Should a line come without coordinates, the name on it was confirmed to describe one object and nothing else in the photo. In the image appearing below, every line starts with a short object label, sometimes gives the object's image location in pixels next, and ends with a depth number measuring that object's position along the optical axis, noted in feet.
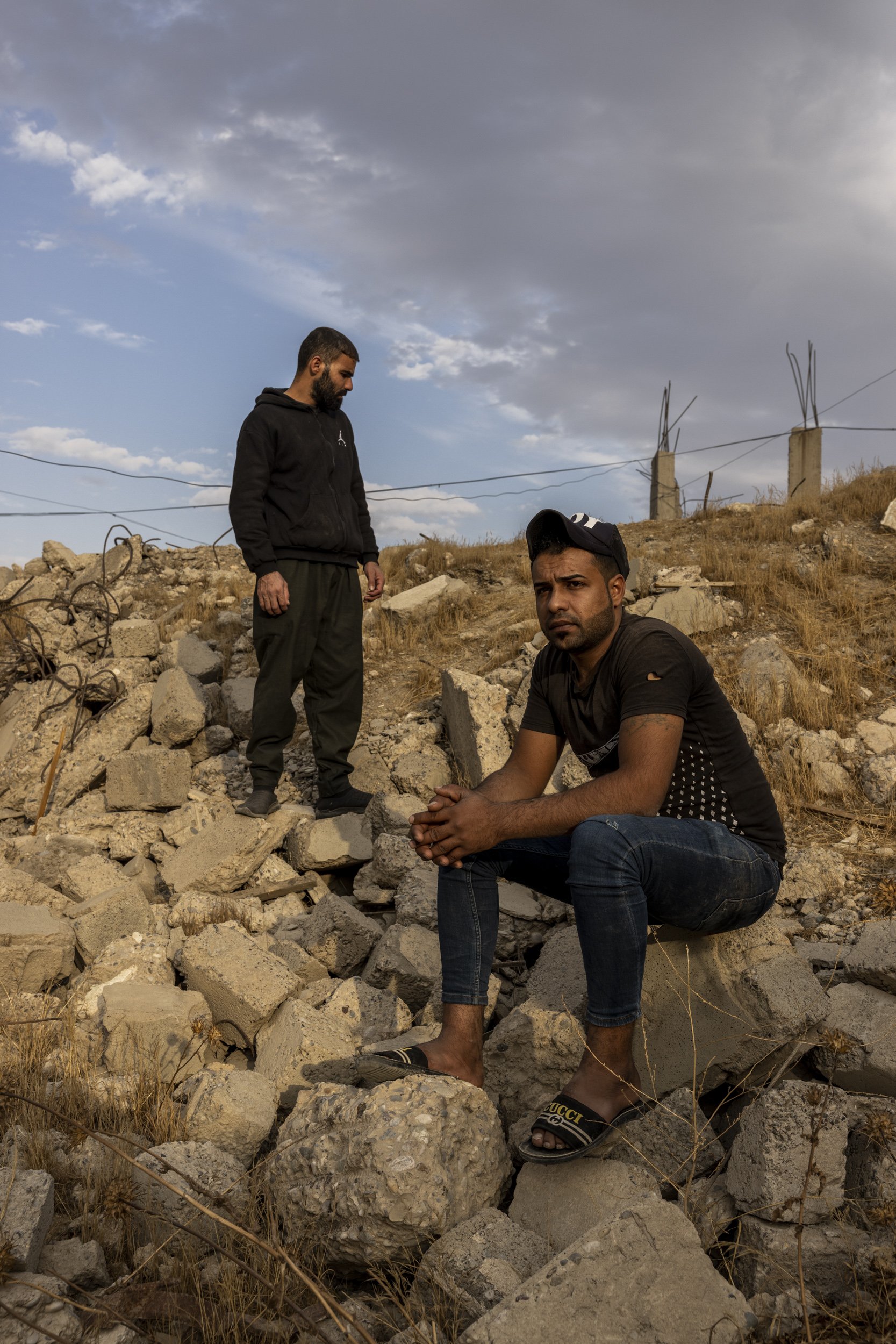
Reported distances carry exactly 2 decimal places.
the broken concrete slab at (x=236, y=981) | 11.96
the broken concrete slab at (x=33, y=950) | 12.88
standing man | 16.63
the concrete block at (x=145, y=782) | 19.48
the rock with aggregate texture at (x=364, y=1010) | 11.71
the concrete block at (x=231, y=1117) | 9.41
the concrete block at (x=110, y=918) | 14.11
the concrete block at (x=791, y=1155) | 7.36
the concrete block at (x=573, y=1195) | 7.75
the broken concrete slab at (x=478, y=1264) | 6.84
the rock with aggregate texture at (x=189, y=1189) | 8.05
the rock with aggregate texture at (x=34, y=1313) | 6.55
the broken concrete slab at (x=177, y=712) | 21.39
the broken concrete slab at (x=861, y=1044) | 8.91
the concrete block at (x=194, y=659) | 24.13
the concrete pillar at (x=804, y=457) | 47.78
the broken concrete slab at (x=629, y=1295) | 5.98
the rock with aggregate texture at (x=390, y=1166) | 7.44
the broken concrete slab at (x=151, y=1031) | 11.03
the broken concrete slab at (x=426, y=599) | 25.99
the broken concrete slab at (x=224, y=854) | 16.52
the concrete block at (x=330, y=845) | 16.70
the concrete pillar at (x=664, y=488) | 54.08
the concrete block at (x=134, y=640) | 25.44
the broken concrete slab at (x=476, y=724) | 17.90
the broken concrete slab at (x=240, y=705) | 21.72
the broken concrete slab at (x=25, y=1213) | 7.17
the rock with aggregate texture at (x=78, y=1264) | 7.49
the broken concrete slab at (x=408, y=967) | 12.47
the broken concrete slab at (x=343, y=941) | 14.06
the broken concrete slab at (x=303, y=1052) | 10.58
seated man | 8.14
